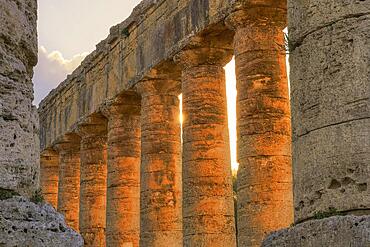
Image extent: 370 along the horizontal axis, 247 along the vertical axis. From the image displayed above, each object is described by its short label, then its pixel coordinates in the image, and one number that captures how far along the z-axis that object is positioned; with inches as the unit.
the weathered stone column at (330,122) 444.7
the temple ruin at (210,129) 460.8
